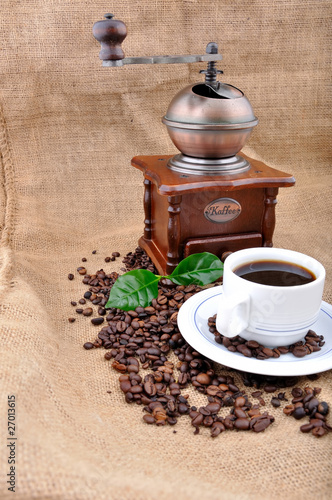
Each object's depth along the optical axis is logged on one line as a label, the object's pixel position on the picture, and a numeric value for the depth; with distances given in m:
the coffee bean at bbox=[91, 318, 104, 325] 0.70
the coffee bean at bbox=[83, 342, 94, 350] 0.66
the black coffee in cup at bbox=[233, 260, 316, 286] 0.62
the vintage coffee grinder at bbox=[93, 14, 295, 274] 0.72
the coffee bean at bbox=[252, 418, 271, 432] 0.57
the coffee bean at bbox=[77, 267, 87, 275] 0.81
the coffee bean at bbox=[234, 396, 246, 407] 0.59
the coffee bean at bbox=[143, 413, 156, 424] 0.58
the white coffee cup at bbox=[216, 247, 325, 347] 0.59
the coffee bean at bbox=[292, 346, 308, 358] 0.60
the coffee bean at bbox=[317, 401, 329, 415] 0.58
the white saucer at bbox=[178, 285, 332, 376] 0.58
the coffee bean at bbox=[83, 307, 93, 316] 0.72
